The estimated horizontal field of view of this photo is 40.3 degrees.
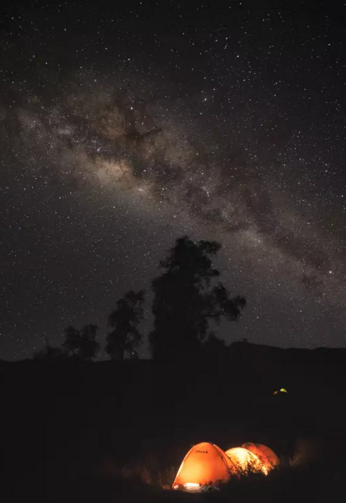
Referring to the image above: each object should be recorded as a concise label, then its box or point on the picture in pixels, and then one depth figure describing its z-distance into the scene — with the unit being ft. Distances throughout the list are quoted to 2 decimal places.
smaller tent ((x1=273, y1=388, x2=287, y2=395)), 86.64
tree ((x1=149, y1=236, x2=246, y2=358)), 118.11
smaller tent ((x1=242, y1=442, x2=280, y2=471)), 55.67
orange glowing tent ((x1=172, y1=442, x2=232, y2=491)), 50.75
